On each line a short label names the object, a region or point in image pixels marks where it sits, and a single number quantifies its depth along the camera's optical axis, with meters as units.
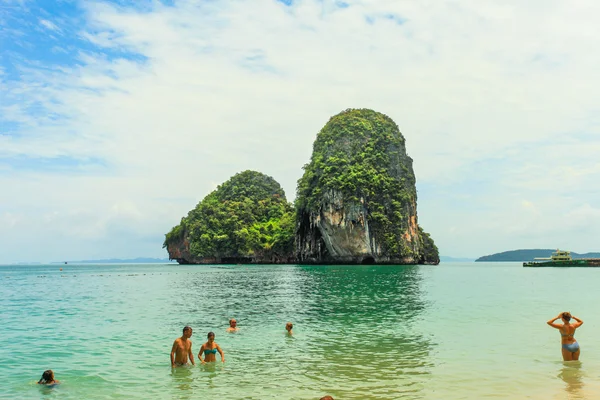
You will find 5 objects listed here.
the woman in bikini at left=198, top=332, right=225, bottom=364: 12.68
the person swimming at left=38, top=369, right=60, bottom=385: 10.54
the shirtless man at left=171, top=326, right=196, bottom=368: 12.22
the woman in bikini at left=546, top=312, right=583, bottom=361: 12.34
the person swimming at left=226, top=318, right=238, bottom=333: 17.34
